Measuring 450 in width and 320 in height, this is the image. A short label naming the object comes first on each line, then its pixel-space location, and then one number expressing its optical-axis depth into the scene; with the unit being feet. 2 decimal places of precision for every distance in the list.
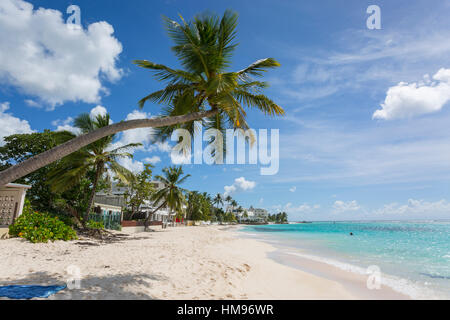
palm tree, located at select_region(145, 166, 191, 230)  85.20
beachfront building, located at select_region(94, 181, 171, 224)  83.79
